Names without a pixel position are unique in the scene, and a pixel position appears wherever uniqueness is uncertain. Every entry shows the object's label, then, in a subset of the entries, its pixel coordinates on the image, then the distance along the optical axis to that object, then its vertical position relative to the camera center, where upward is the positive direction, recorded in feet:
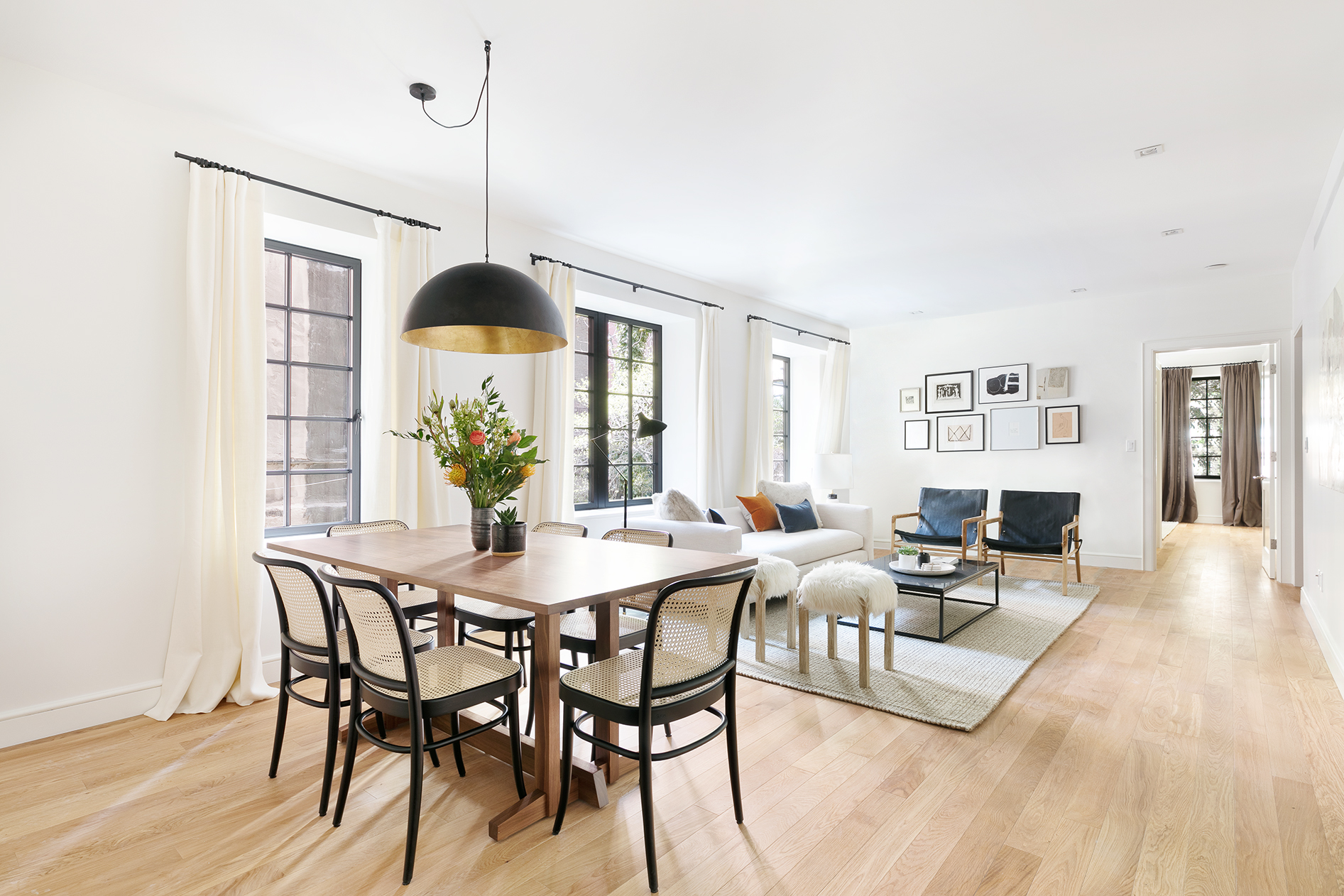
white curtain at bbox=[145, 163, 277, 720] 10.03 -0.01
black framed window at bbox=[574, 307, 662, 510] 17.88 +1.40
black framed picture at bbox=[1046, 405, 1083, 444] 21.98 +1.05
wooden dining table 6.39 -1.24
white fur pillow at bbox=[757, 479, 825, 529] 20.01 -1.06
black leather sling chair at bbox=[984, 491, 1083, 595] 18.94 -2.03
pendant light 7.64 +1.72
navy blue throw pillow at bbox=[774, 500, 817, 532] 18.93 -1.72
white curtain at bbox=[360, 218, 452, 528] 12.21 +1.02
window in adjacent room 33.73 +1.62
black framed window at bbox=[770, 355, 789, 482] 25.66 +1.57
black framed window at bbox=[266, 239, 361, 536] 12.09 +1.17
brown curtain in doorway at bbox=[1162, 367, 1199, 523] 34.19 +0.66
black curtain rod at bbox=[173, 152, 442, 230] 10.25 +4.33
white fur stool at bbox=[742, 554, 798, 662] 12.10 -2.27
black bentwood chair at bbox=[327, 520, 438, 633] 9.54 -2.09
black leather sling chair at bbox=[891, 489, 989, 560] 20.66 -2.00
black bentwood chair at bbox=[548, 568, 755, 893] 6.04 -2.11
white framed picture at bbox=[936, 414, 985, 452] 23.94 +0.86
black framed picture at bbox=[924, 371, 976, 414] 24.18 +2.34
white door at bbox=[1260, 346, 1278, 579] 19.70 -0.84
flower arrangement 8.52 -0.03
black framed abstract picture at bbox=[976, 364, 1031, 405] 23.02 +2.48
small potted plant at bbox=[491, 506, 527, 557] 8.52 -1.04
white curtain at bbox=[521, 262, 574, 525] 14.53 +0.70
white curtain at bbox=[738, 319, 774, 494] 20.79 +1.39
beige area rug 10.24 -3.62
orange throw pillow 18.95 -1.59
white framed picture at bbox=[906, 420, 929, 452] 25.20 +0.78
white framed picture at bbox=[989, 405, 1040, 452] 22.80 +0.97
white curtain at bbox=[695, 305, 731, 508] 19.07 +1.01
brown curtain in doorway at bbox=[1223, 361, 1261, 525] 32.22 +0.64
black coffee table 13.02 -2.46
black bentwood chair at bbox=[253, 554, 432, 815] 7.00 -2.03
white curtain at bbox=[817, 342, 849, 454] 24.82 +1.87
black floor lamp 15.35 +0.62
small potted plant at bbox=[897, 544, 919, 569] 14.48 -2.17
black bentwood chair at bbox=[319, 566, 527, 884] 6.12 -2.17
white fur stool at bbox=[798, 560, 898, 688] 11.05 -2.29
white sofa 14.88 -2.11
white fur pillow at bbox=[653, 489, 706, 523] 15.94 -1.23
